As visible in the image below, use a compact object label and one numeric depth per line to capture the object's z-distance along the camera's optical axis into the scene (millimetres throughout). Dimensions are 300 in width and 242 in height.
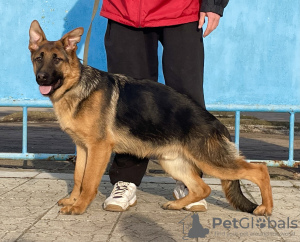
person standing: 4199
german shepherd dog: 3955
